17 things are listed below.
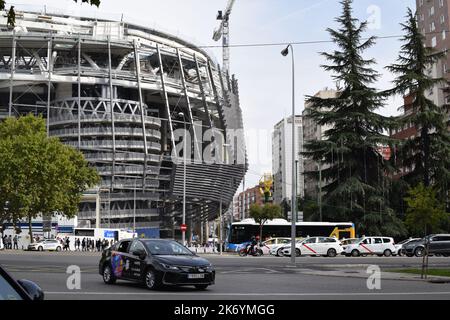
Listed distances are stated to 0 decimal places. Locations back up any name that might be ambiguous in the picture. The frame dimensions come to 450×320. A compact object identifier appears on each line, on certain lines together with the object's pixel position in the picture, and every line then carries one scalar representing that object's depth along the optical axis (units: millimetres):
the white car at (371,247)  43094
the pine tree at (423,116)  48250
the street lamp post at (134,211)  75750
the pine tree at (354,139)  47375
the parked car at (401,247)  43175
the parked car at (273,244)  45344
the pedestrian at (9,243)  57747
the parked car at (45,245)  53000
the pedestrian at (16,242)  57319
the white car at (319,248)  42406
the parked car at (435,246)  41281
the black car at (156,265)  12914
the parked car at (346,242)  43188
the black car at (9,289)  4250
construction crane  121188
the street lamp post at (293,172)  29562
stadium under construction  79312
